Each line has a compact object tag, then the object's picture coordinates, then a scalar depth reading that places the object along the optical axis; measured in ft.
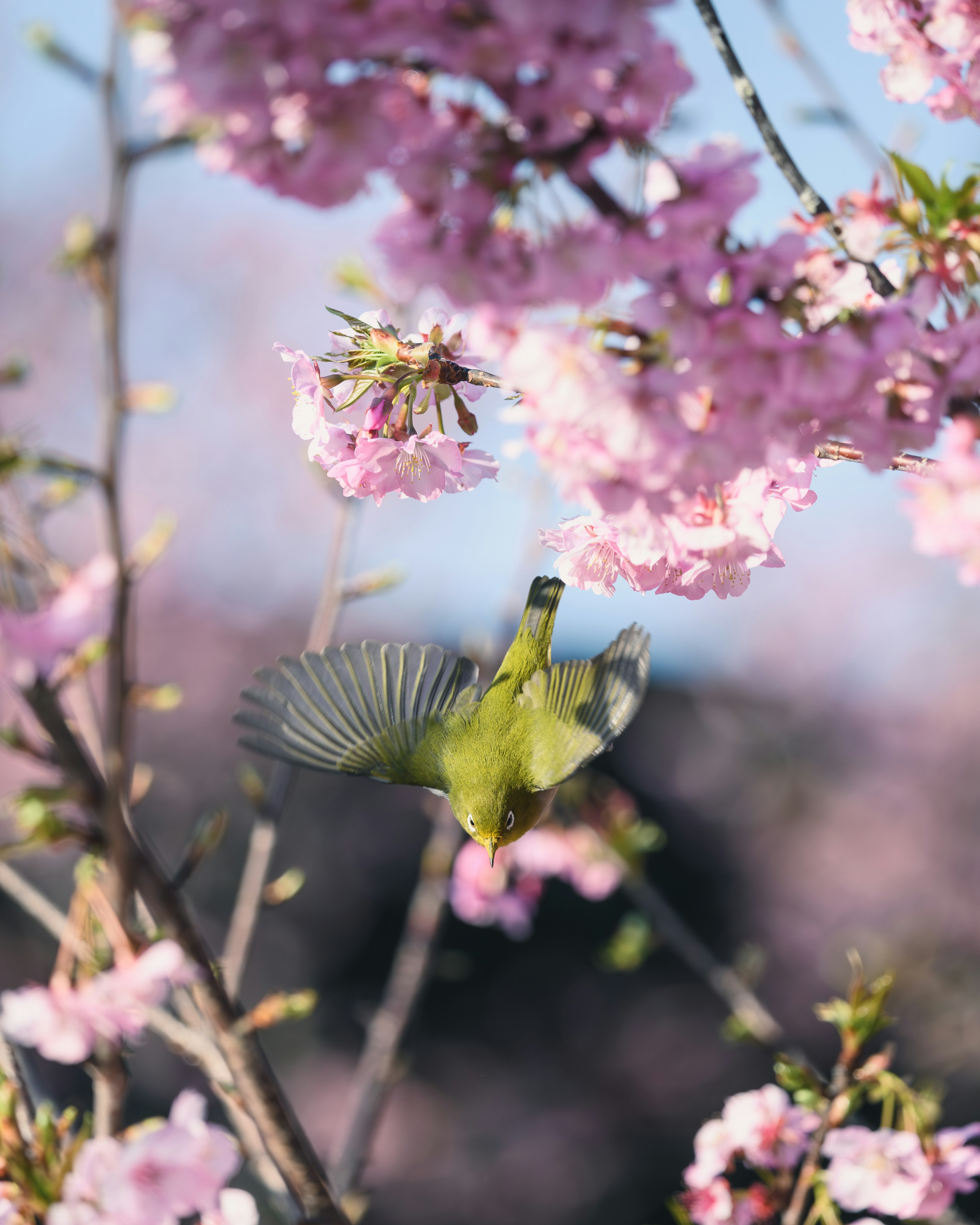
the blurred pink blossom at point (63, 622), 7.07
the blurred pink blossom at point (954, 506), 7.07
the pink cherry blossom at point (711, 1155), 7.56
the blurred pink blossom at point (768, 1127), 7.56
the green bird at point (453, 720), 7.56
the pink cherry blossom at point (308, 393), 7.36
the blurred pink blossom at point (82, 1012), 7.20
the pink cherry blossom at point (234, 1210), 7.27
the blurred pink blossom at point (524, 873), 11.01
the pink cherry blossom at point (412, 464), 7.35
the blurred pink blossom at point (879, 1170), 7.46
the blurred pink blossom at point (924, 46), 7.21
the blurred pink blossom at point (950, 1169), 7.50
